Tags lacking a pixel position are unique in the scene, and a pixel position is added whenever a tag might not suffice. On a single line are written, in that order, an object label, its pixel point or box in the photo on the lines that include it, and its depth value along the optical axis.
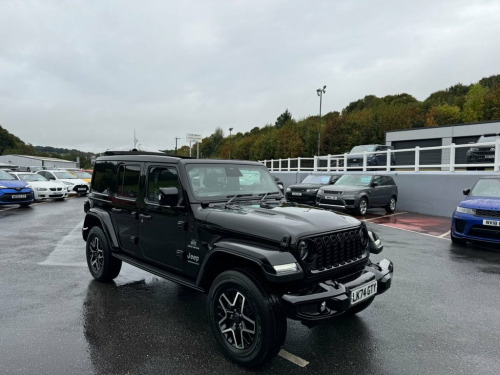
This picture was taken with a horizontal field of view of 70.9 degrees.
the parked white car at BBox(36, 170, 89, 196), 20.78
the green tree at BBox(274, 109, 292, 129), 87.38
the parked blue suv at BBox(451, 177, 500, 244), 7.14
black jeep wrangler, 2.85
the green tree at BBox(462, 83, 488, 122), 44.38
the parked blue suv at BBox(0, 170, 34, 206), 14.12
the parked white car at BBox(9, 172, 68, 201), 17.45
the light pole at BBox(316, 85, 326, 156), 41.50
